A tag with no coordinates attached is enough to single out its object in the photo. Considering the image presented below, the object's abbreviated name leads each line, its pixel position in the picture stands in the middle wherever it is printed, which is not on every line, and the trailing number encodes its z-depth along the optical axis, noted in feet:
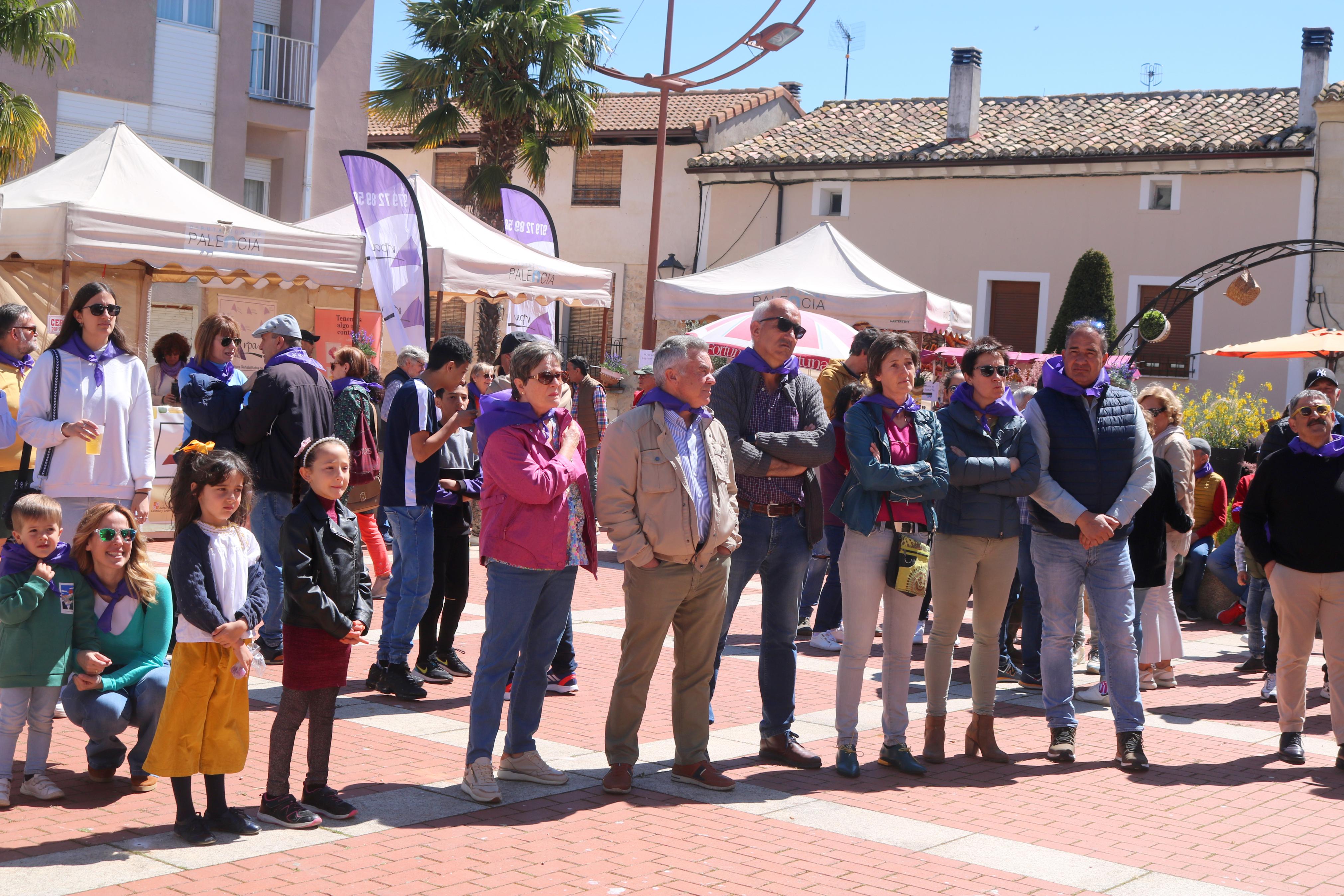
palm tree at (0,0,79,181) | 58.59
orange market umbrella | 41.14
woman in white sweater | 20.12
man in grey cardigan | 20.21
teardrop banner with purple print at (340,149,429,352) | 47.11
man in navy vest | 21.83
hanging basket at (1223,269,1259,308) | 69.26
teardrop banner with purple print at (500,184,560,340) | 57.82
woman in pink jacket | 18.02
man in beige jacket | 18.37
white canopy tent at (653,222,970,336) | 54.60
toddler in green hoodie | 17.01
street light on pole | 56.24
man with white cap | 25.71
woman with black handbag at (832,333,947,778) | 20.06
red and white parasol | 48.93
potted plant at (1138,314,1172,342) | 65.57
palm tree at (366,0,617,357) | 82.69
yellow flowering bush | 52.54
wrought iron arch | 73.26
